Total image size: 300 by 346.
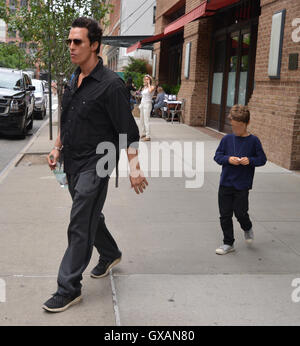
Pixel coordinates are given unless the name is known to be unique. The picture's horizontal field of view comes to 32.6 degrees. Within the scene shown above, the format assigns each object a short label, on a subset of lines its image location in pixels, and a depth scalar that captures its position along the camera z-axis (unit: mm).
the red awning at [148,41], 21830
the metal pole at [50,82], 10509
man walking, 3627
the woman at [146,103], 13047
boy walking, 4738
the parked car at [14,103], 13719
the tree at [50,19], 9945
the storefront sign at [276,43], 9547
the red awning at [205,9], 11805
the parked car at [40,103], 20984
